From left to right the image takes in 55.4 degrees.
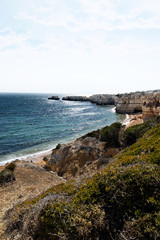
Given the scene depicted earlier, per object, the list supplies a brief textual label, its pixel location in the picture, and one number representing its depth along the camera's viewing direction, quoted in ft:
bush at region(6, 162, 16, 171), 39.29
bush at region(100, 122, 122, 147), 50.86
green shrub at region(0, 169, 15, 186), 33.90
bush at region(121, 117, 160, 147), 46.46
